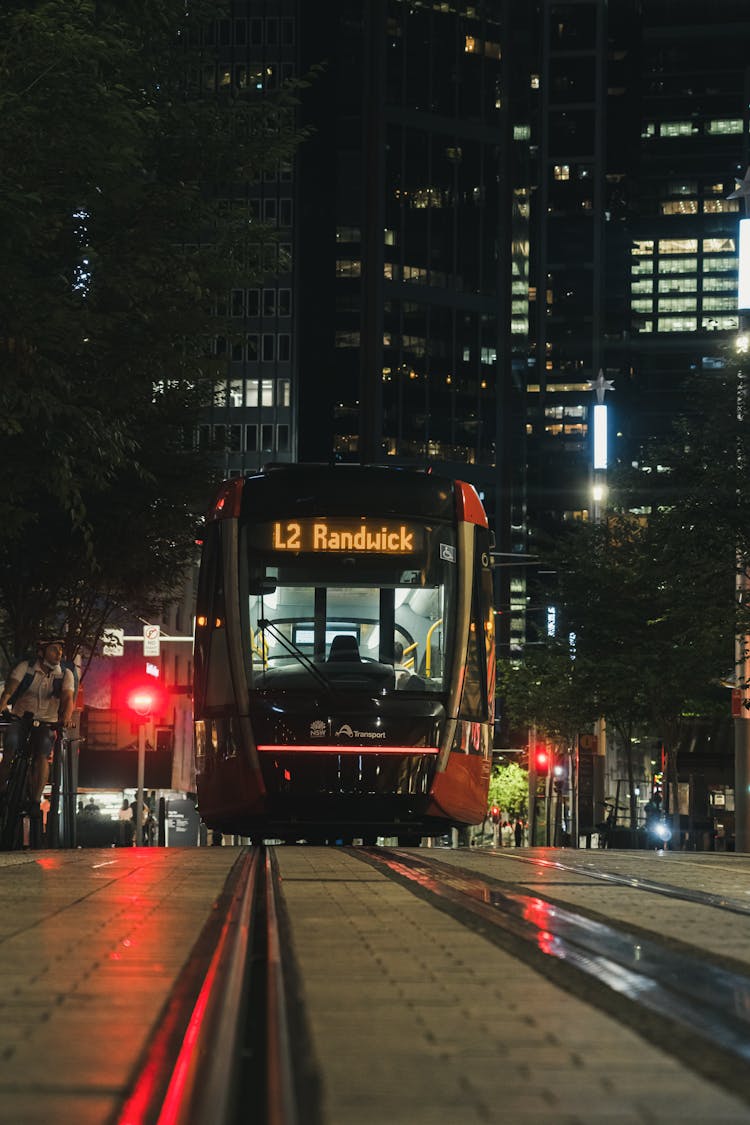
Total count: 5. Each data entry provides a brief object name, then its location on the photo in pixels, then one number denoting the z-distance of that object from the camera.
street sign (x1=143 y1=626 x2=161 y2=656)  47.02
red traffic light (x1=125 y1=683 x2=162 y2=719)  41.06
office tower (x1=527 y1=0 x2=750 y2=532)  190.62
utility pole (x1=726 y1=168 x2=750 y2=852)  29.48
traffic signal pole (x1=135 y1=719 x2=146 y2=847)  37.38
